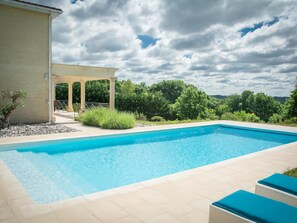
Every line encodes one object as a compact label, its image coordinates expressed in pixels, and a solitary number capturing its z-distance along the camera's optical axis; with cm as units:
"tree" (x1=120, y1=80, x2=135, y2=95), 4819
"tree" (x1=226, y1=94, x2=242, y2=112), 7289
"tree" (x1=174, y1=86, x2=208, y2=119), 3291
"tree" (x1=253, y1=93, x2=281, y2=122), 6166
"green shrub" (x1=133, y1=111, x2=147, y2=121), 1985
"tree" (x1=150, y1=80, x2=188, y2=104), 7088
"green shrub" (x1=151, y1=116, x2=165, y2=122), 1811
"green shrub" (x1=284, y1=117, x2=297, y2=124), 1627
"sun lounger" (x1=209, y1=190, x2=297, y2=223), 241
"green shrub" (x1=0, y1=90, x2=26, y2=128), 1026
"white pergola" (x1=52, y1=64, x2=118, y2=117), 1352
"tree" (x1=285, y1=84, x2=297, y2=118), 2230
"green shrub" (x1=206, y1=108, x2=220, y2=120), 3247
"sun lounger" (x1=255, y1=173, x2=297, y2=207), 313
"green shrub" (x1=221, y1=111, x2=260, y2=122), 2011
